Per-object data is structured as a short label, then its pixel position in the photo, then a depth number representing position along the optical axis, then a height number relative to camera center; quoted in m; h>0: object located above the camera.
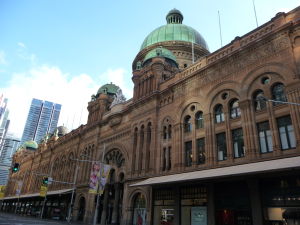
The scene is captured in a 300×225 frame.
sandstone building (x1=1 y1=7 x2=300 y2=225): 21.59 +8.73
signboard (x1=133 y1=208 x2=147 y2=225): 32.59 +0.76
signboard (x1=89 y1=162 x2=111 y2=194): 30.91 +4.71
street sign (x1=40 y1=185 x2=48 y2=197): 45.97 +4.25
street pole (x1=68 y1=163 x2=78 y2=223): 45.26 +6.28
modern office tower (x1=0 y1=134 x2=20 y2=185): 169.10 +25.50
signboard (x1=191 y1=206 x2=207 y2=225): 25.48 +0.96
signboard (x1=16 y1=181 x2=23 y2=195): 63.98 +6.96
